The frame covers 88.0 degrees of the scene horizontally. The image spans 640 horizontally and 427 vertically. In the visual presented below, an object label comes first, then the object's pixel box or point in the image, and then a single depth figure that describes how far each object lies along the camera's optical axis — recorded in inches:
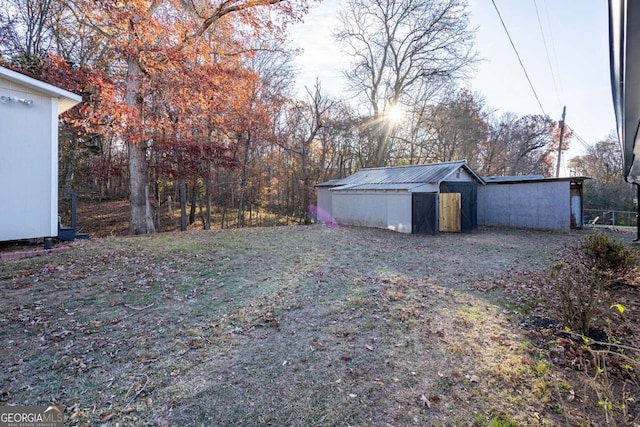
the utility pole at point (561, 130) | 737.0
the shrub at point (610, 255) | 221.5
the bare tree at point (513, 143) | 1037.8
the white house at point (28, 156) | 241.1
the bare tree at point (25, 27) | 504.4
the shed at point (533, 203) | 523.8
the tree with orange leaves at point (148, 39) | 352.5
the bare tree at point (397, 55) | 751.7
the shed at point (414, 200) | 494.3
